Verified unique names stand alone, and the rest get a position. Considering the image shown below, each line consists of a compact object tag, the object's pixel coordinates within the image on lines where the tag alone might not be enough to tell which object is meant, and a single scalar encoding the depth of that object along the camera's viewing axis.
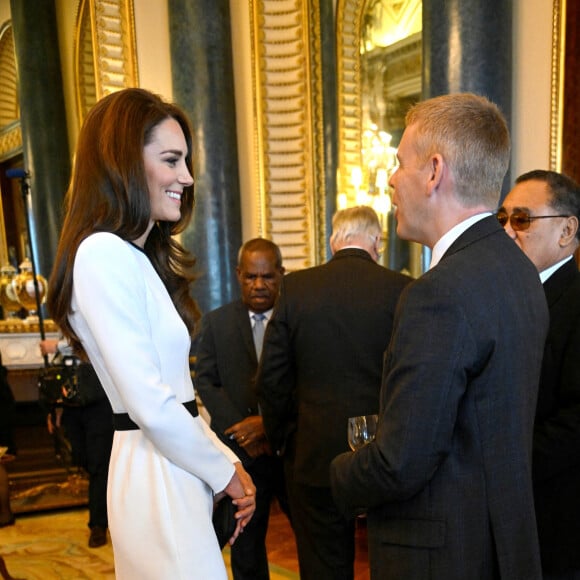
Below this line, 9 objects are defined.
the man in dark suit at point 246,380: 2.72
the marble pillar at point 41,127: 6.62
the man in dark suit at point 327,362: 2.25
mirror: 5.85
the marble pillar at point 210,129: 4.79
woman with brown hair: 1.24
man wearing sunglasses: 1.66
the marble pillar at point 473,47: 3.51
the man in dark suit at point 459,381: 1.17
